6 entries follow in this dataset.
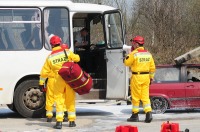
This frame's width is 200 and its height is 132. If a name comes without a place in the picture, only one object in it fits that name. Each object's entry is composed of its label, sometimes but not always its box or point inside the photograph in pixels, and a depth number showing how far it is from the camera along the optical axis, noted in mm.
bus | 12320
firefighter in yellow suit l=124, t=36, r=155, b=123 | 11555
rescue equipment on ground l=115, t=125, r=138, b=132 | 7562
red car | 13539
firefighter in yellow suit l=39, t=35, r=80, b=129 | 10617
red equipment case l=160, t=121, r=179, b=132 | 7859
